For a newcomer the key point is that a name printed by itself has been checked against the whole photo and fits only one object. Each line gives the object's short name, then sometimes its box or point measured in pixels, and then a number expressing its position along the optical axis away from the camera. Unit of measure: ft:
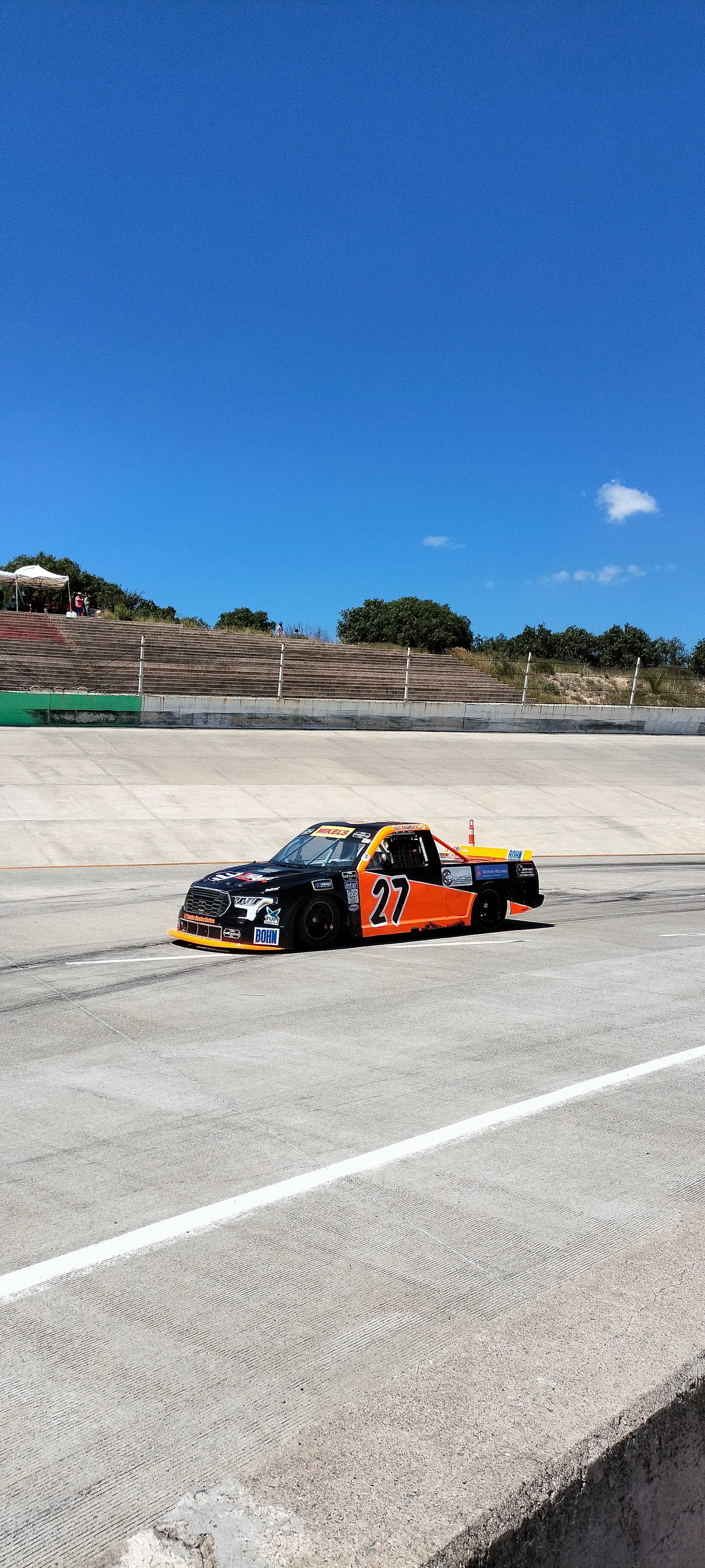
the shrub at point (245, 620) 298.97
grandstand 123.65
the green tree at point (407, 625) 265.54
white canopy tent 149.28
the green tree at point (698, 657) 217.36
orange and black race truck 38.42
